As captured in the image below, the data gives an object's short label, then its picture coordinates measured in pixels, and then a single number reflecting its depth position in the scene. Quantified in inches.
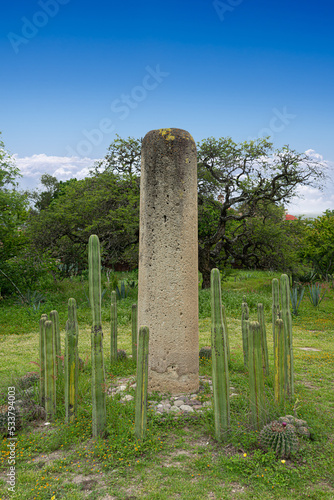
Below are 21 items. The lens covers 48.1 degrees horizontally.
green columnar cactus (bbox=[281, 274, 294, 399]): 165.2
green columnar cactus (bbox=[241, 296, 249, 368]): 206.7
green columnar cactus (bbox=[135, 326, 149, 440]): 137.2
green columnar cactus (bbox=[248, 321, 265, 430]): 138.1
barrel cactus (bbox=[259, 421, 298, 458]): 128.0
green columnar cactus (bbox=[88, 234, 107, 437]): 140.6
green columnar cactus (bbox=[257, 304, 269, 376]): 198.2
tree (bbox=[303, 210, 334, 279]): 808.3
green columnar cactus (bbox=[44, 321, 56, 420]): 164.4
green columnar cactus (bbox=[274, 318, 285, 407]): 157.0
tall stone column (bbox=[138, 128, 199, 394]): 188.2
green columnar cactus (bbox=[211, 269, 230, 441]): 140.5
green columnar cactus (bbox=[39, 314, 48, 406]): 171.5
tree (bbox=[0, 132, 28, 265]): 517.0
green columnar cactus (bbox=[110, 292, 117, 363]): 235.6
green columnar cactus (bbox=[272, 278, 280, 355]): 199.8
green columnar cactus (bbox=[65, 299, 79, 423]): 153.6
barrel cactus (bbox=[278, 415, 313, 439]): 139.4
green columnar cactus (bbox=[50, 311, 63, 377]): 180.5
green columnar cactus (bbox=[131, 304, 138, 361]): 233.9
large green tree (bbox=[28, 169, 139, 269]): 593.3
